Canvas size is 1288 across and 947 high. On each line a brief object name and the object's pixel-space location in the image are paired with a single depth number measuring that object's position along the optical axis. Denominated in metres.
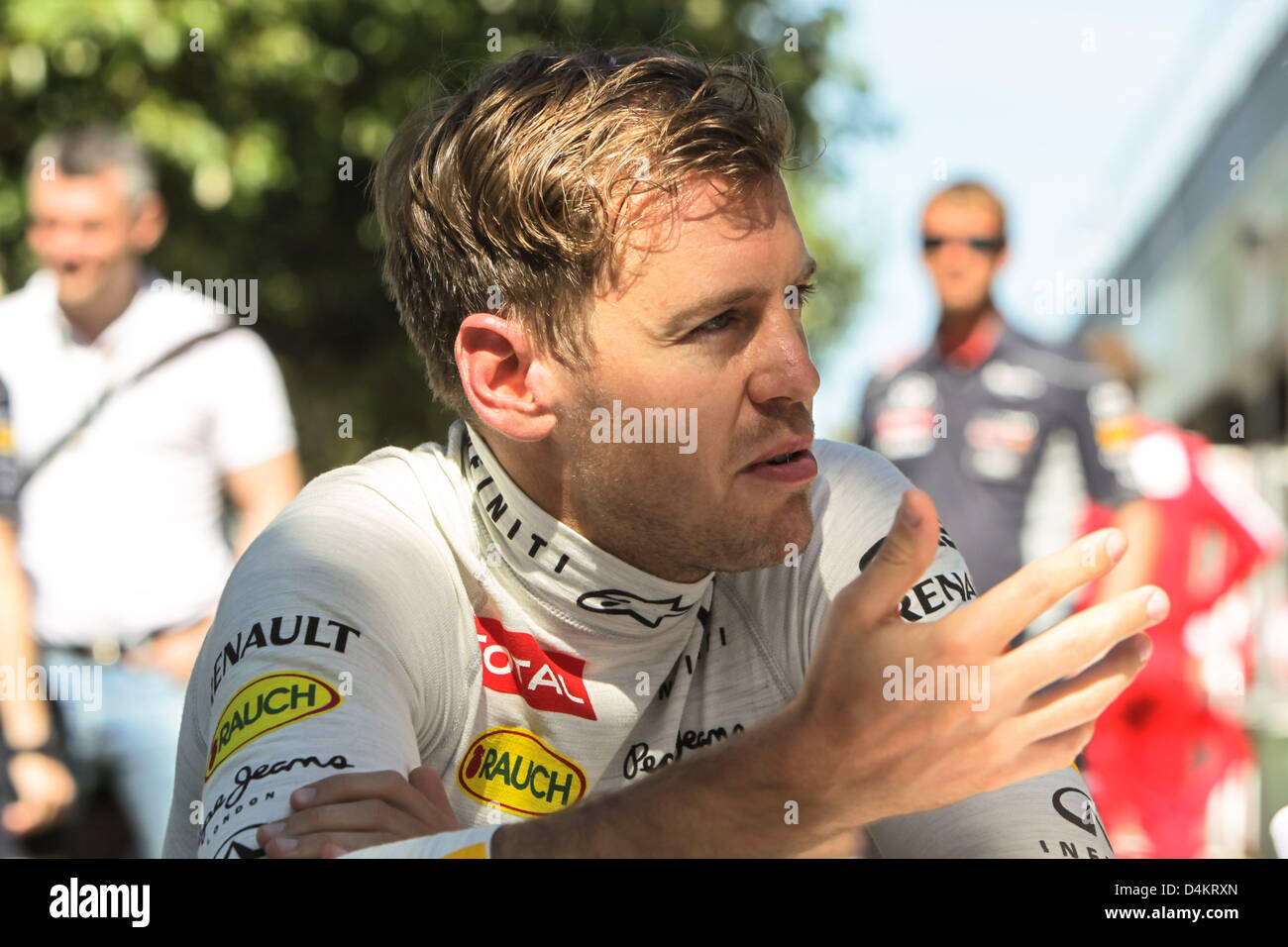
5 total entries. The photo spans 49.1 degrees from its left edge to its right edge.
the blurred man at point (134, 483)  4.05
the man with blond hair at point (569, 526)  1.87
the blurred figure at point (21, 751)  4.12
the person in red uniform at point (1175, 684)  4.73
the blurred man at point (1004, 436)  4.64
